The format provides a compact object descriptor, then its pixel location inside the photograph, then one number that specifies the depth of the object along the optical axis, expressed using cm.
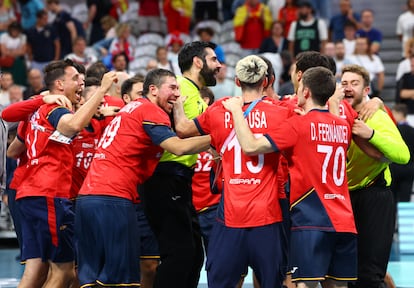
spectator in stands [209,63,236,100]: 1775
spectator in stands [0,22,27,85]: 2078
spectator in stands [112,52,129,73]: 1759
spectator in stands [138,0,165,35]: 2195
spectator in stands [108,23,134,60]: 2002
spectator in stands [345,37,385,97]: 1906
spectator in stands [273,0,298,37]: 2081
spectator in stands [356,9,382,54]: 2020
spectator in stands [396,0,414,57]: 2044
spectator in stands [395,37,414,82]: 1870
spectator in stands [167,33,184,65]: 1988
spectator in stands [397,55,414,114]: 1833
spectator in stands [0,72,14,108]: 1817
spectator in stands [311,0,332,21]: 2208
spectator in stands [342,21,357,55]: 1979
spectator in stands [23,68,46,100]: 1845
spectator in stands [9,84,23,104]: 1762
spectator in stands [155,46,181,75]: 1864
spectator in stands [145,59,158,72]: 1812
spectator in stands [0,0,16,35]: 2197
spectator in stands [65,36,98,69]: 1919
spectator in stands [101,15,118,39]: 2159
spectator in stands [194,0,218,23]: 2220
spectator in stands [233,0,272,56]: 2097
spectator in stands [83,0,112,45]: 2231
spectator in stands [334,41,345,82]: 1891
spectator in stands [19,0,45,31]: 2252
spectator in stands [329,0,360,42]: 2067
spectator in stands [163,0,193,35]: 2161
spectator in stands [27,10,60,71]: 2081
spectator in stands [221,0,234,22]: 2260
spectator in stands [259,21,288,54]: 1998
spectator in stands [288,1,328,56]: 1983
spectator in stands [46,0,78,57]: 2127
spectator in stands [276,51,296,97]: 1842
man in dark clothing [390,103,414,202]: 1556
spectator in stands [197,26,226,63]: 2017
